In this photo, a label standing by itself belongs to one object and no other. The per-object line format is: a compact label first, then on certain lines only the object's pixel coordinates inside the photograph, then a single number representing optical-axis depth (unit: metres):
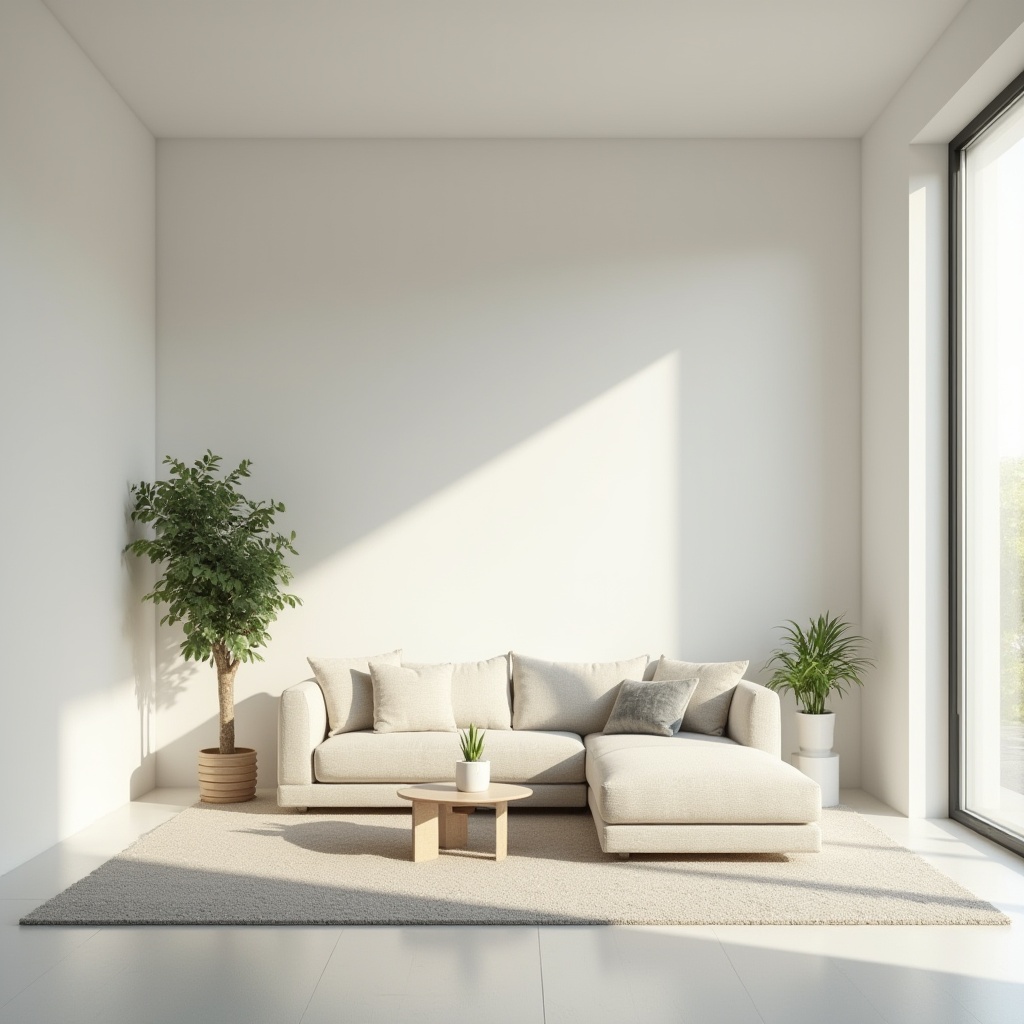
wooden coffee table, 5.04
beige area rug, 4.20
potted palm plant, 6.50
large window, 5.43
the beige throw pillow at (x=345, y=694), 6.46
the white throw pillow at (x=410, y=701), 6.31
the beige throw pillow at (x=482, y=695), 6.60
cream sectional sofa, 5.02
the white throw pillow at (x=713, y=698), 6.34
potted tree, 6.41
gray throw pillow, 6.15
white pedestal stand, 6.40
